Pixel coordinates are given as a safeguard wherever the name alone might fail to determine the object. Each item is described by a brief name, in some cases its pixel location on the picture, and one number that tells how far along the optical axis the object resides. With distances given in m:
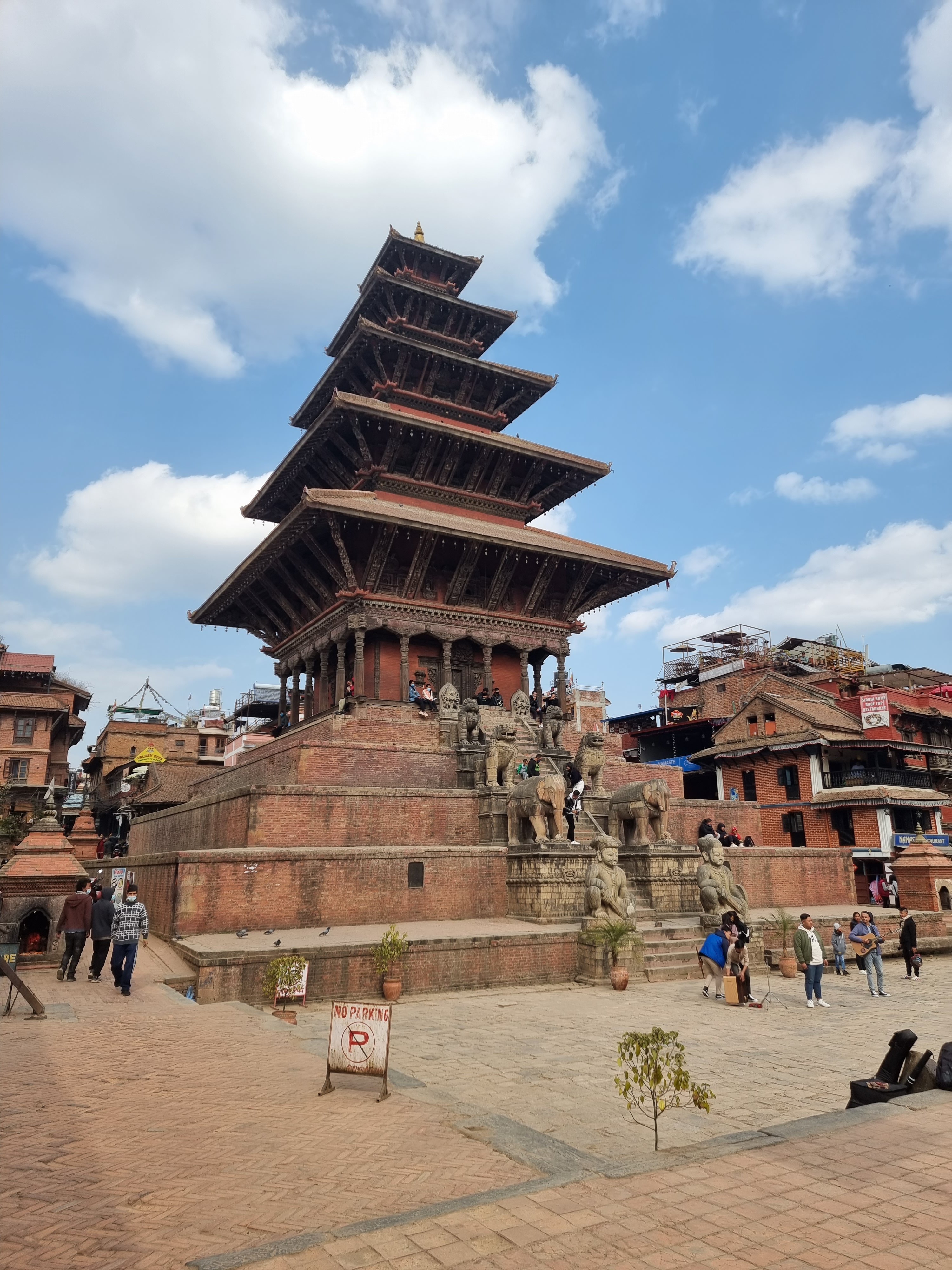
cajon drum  12.30
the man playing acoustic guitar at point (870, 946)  13.85
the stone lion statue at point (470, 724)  21.64
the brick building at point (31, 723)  45.34
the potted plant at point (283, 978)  11.19
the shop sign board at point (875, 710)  36.56
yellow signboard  48.38
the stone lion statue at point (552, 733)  23.39
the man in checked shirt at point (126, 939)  11.25
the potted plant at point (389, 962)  12.25
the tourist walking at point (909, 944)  15.84
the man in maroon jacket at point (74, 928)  11.98
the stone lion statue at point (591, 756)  21.05
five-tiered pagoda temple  25.67
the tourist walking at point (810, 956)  12.38
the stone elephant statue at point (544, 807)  16.98
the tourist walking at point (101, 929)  12.30
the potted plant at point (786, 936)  15.75
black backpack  6.48
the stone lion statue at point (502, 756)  19.41
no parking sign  6.80
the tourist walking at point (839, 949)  15.50
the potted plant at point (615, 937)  13.90
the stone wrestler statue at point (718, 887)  16.11
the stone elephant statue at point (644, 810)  18.78
